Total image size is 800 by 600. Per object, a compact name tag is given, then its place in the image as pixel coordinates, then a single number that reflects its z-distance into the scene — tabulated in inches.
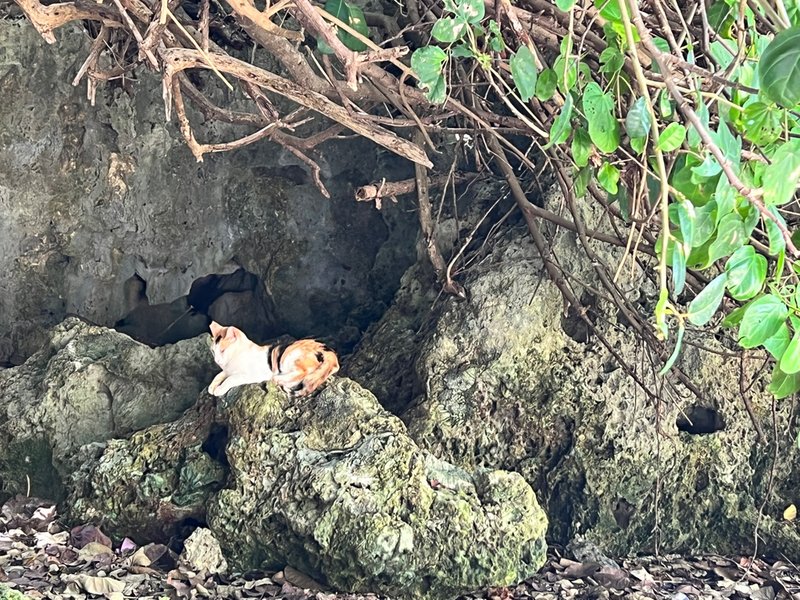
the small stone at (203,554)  109.3
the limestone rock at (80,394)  128.6
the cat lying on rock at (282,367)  117.6
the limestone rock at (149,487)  116.3
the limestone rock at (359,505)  103.9
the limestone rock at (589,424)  124.3
